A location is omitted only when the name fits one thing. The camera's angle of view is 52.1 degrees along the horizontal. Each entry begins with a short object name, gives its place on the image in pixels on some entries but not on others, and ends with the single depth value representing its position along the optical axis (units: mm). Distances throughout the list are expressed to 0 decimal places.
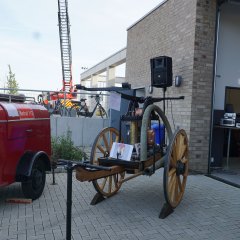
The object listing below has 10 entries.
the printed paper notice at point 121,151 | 3406
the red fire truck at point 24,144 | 3302
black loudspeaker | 5094
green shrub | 5583
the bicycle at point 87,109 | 8728
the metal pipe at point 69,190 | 2250
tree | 17146
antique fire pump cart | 3279
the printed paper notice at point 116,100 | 3456
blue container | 3909
